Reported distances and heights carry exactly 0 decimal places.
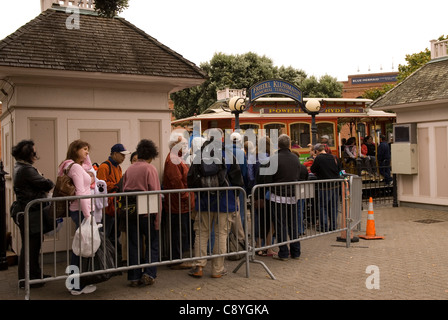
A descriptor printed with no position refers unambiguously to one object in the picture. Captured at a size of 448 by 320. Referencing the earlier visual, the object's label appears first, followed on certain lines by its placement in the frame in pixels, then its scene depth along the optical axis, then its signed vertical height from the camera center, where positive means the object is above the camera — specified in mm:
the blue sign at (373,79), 79062 +14111
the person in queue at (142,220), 5945 -685
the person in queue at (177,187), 6910 -316
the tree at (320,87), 42031 +6800
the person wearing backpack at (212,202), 6523 -517
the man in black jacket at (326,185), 8141 -404
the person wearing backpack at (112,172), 6969 -70
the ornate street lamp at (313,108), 13898 +1623
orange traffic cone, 9312 -1276
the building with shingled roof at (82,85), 7340 +1382
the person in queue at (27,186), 5957 -218
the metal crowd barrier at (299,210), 7297 -793
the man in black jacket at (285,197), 7348 -529
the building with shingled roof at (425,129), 12750 +861
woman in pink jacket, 5535 -140
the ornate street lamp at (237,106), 12570 +1587
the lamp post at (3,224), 7066 -817
